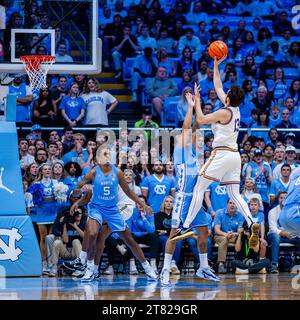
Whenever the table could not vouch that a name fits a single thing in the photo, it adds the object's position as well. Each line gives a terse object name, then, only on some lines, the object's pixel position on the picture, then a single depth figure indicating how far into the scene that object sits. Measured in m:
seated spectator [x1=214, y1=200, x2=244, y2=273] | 15.02
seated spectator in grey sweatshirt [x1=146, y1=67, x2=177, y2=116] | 19.42
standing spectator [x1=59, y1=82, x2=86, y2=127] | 17.80
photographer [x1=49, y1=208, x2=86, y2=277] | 14.62
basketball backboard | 14.47
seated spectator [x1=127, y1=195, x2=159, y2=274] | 14.96
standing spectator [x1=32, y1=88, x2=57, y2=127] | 17.77
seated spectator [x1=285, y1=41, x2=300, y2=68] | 21.33
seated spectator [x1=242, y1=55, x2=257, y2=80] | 20.47
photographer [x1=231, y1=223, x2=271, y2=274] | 14.95
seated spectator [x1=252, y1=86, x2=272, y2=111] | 19.22
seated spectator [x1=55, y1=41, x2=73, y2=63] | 15.62
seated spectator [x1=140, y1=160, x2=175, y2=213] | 15.64
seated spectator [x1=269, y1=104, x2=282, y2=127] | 18.58
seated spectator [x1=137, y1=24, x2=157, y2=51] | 20.94
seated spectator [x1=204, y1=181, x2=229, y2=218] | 15.87
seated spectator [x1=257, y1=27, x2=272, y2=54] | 21.56
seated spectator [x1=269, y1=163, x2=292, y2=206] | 15.99
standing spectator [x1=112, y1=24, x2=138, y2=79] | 20.67
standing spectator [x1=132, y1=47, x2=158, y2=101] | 20.08
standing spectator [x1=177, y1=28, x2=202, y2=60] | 21.11
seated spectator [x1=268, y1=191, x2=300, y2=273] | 15.12
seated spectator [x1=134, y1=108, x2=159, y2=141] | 17.80
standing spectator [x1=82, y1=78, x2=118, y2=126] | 17.89
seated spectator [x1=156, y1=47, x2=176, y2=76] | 20.25
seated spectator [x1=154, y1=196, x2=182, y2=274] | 15.08
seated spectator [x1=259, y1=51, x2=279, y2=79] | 20.47
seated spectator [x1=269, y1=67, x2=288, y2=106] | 19.52
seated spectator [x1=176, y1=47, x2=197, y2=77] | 20.38
